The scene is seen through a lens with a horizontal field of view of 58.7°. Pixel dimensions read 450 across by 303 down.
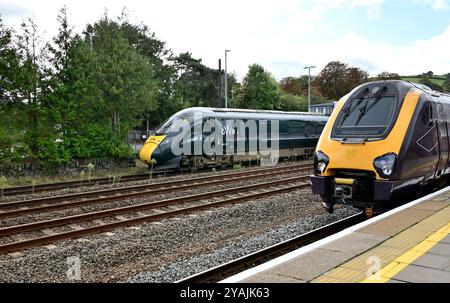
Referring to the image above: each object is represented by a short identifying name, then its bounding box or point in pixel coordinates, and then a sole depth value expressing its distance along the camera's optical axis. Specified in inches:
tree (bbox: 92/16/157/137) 802.8
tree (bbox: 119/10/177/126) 1518.2
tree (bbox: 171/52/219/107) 1807.1
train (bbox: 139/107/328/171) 710.5
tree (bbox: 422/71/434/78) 2777.6
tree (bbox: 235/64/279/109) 1750.7
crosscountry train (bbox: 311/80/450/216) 273.6
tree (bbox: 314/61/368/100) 2871.6
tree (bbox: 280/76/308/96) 2846.2
